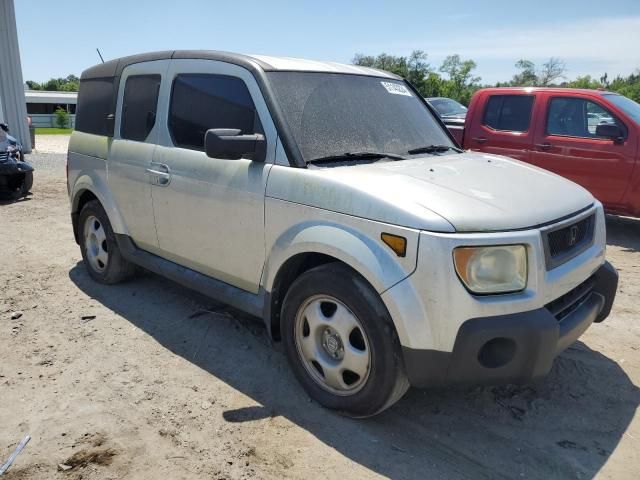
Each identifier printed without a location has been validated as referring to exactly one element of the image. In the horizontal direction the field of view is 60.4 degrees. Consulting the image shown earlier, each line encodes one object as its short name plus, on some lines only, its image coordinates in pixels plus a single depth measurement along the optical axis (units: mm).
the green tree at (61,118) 58625
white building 62219
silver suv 2613
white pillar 15652
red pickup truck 6984
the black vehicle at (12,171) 9094
